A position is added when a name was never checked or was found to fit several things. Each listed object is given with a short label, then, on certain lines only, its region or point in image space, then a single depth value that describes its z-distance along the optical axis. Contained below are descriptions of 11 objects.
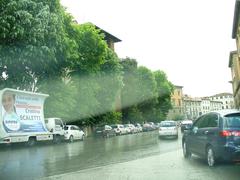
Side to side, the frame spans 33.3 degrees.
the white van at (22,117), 24.72
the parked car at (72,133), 34.14
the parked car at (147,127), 66.25
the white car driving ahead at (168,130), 32.31
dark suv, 10.92
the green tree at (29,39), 24.48
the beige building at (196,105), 157.48
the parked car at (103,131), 45.81
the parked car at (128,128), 55.75
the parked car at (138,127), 62.08
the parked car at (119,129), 50.83
